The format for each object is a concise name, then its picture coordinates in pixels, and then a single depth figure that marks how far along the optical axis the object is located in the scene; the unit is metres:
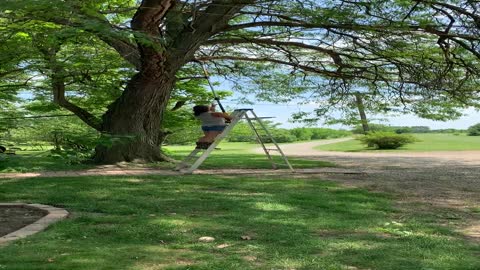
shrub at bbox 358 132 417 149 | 28.28
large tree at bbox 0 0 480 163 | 10.54
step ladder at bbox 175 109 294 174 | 10.78
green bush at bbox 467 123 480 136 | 39.41
